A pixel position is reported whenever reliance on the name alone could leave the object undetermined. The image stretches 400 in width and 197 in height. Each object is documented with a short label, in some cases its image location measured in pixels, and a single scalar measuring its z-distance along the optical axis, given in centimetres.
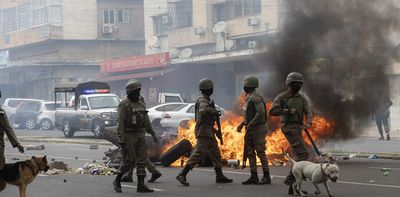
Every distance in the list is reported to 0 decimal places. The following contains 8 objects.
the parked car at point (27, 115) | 4316
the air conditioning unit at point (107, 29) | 5941
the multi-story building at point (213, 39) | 4097
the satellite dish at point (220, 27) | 4306
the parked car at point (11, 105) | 4459
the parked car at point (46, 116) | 4134
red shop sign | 4425
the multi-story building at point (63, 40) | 5769
